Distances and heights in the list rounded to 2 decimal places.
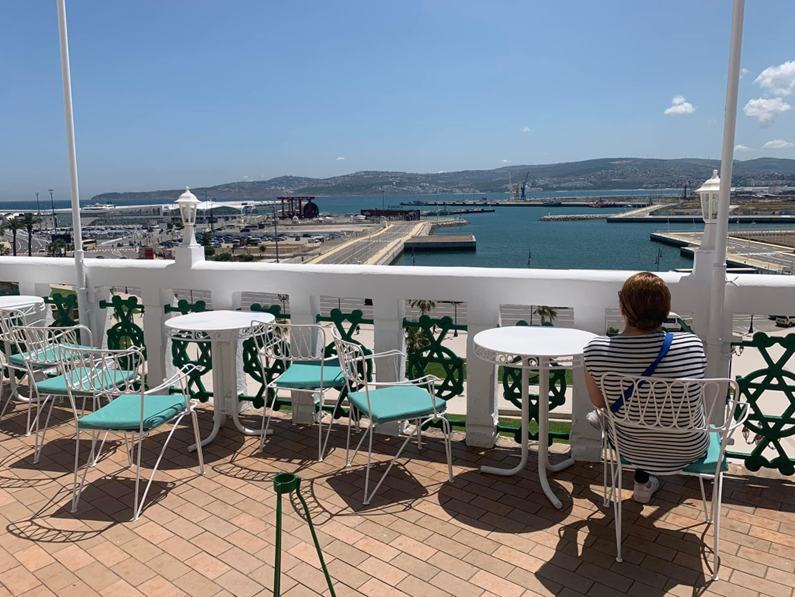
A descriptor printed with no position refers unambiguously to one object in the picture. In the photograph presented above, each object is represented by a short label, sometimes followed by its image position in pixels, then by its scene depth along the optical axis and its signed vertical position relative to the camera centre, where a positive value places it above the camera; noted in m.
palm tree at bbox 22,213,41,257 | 46.30 -0.74
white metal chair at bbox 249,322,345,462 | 3.48 -0.99
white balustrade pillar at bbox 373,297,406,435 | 3.81 -0.79
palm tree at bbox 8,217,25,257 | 41.33 -1.03
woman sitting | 2.33 -0.59
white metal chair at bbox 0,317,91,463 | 3.45 -0.94
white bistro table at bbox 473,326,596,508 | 2.85 -0.69
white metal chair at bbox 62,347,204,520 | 2.91 -1.03
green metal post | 1.35 -0.64
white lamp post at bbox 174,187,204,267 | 4.27 -0.18
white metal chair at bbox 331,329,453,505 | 2.99 -1.02
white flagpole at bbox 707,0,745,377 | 3.06 -0.05
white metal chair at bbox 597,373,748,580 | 2.29 -0.82
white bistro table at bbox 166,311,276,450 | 3.56 -0.79
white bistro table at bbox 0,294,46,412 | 4.45 -0.73
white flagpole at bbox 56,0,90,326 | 4.60 +0.34
